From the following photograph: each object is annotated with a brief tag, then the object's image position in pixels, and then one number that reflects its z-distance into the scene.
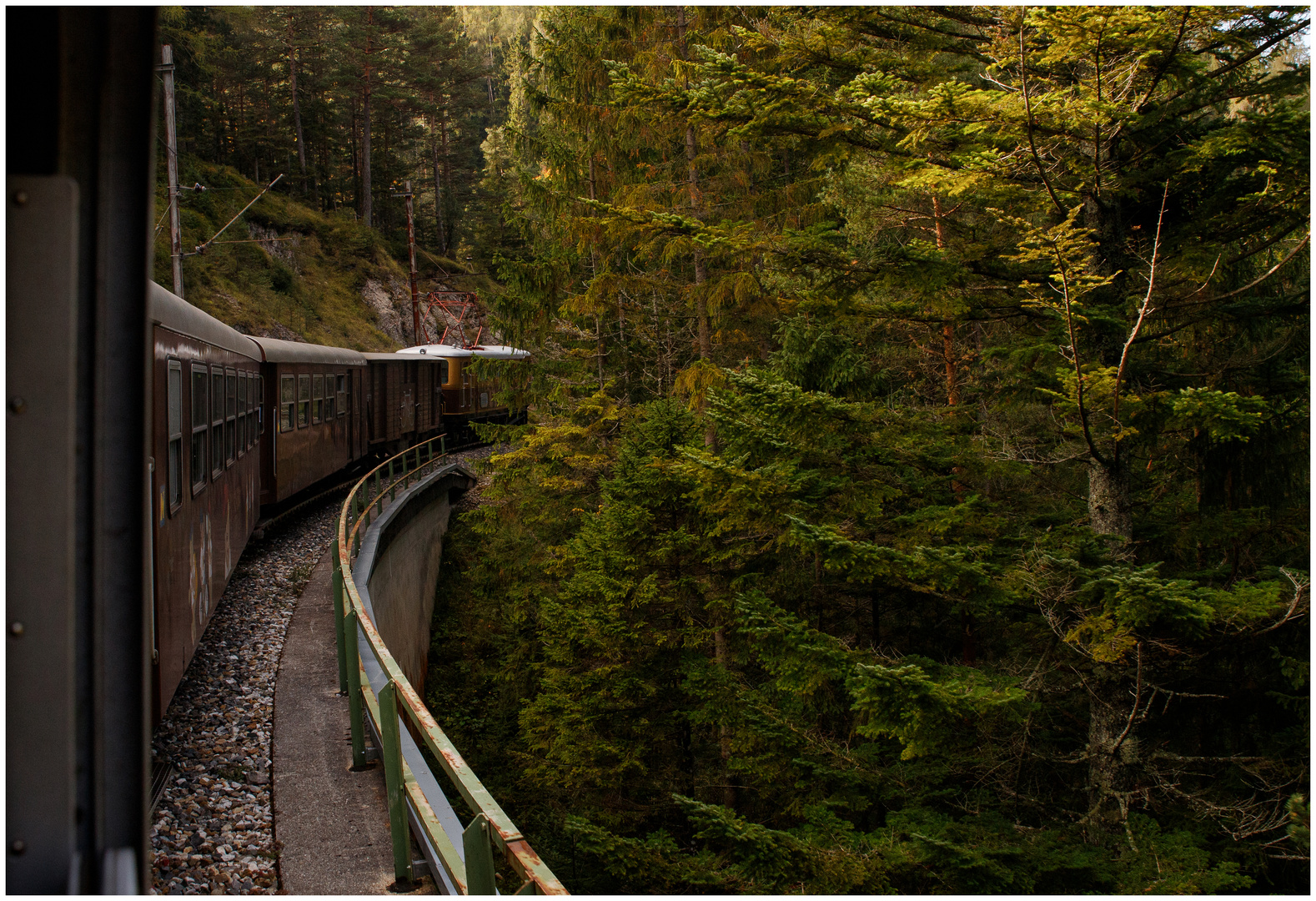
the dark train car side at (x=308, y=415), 11.95
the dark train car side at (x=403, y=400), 20.52
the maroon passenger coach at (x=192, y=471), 4.98
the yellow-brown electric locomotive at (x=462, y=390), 26.66
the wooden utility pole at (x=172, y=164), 13.54
